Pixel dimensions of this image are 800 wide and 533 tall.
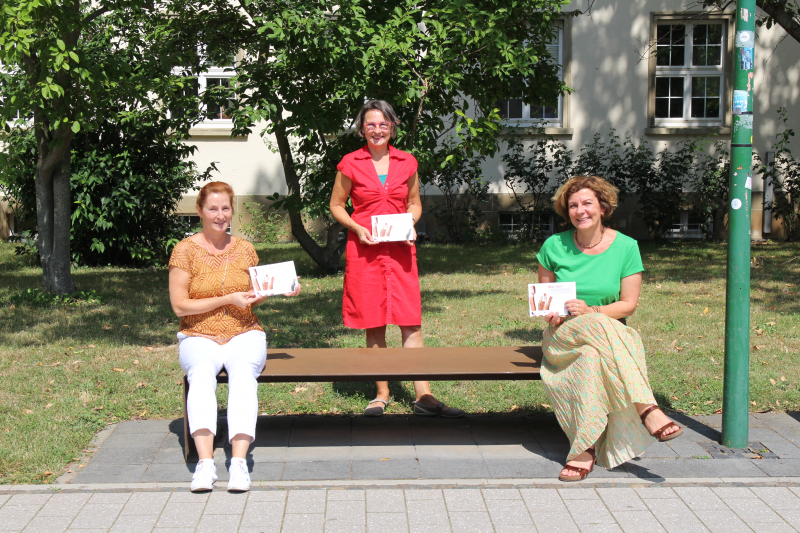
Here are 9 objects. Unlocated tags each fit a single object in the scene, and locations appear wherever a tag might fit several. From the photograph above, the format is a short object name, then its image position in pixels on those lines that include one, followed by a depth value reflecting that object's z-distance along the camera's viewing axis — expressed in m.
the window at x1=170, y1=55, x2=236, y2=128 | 9.97
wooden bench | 4.22
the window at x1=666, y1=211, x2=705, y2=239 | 15.84
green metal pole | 4.23
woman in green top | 4.00
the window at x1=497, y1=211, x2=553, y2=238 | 15.35
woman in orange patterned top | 4.09
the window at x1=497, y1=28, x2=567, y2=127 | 15.78
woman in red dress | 4.99
